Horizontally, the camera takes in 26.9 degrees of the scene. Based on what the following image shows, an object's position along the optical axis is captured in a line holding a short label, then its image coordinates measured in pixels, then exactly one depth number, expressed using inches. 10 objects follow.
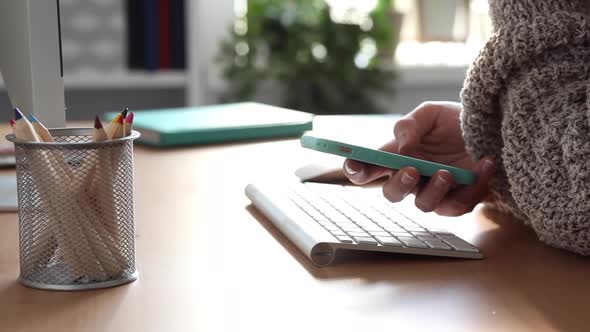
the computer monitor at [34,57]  44.3
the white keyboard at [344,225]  35.4
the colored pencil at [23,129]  32.7
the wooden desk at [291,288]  30.5
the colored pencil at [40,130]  33.6
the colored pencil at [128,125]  33.3
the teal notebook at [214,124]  58.0
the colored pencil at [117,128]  33.0
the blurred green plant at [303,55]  107.2
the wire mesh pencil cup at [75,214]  32.5
